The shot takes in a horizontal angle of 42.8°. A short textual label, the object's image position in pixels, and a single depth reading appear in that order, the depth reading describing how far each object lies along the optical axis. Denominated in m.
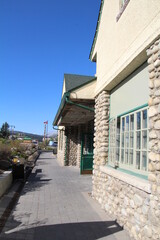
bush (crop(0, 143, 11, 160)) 11.28
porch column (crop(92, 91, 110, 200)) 5.59
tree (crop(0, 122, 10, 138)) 54.25
